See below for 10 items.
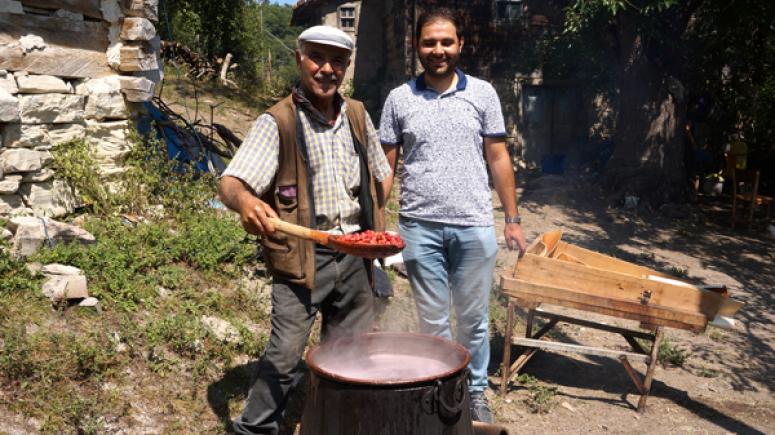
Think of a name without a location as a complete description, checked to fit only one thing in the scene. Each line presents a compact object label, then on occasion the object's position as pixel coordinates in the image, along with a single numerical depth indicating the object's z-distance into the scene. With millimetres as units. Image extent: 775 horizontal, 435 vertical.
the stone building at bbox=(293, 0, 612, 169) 15633
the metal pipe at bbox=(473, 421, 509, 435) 3145
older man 2863
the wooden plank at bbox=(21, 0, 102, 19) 5715
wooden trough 4188
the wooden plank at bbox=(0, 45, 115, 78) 5469
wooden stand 4461
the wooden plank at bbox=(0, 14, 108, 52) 5496
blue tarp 6922
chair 10477
